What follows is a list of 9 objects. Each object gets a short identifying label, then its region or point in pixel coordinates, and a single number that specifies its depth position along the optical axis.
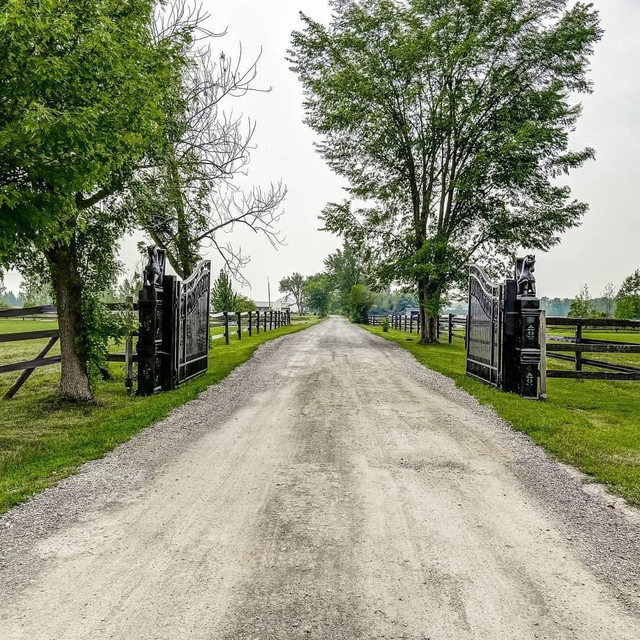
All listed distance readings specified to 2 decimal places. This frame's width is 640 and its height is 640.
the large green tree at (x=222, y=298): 36.91
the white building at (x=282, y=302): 117.12
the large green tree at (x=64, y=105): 4.00
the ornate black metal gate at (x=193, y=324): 8.86
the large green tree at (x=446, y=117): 17.28
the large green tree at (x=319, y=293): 91.11
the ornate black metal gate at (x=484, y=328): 8.95
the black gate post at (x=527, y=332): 8.09
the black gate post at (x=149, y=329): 7.96
